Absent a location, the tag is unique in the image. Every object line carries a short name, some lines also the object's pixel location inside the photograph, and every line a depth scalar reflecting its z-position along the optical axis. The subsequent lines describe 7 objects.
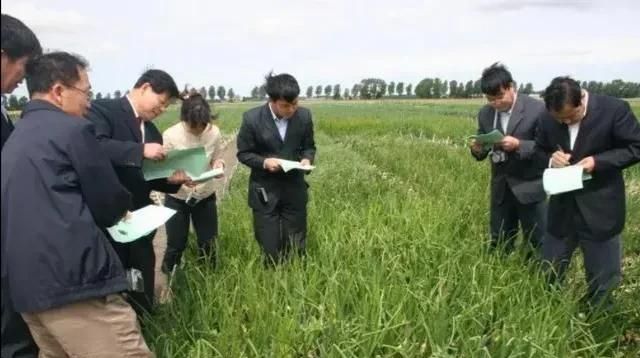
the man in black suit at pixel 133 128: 2.76
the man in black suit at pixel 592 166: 3.14
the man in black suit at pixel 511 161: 3.91
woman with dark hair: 4.22
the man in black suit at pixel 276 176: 3.93
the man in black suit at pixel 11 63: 1.79
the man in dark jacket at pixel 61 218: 1.90
